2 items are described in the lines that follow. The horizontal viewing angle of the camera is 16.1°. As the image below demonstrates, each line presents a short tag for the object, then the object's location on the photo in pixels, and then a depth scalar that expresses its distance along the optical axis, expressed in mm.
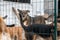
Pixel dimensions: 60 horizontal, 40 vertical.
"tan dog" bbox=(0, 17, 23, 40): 6901
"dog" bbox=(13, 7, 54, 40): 6640
